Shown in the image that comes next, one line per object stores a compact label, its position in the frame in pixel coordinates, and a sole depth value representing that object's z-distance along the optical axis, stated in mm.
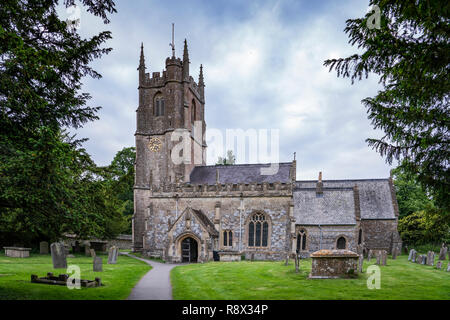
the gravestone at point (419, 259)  22672
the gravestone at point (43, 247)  26969
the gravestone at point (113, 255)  20942
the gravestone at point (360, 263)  15242
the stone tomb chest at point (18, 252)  23812
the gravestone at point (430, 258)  21641
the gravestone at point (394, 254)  27359
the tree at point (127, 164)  50159
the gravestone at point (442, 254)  23500
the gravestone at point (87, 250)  29219
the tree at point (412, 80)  6891
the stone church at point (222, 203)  27594
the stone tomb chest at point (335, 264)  14023
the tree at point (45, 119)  8031
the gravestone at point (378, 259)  19966
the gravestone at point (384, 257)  19834
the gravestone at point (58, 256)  15859
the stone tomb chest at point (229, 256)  24891
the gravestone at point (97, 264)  16750
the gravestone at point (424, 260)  22200
